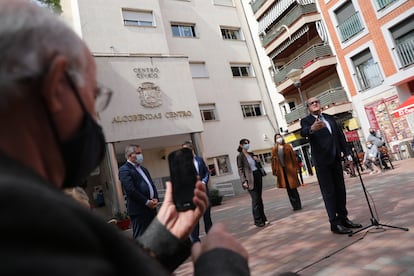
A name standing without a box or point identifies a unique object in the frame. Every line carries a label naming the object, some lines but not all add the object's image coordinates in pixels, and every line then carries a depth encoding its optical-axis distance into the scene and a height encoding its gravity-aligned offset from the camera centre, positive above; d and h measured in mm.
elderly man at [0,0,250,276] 547 +162
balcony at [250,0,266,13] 23888 +12618
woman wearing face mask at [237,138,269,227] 6914 +119
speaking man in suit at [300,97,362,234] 4891 +69
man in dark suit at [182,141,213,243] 6176 +382
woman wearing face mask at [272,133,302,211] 7750 +175
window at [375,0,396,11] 16875 +7531
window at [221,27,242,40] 24073 +11141
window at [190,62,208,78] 21516 +8031
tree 8218 +5538
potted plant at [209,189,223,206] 15664 -299
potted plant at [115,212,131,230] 11539 -274
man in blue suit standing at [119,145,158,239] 4820 +227
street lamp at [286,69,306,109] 10373 +3018
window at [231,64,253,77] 23422 +8092
